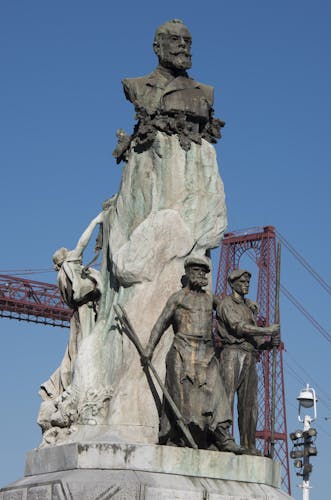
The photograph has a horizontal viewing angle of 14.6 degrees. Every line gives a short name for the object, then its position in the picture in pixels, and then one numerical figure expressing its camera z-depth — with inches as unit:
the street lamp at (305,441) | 1102.4
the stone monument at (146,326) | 629.3
